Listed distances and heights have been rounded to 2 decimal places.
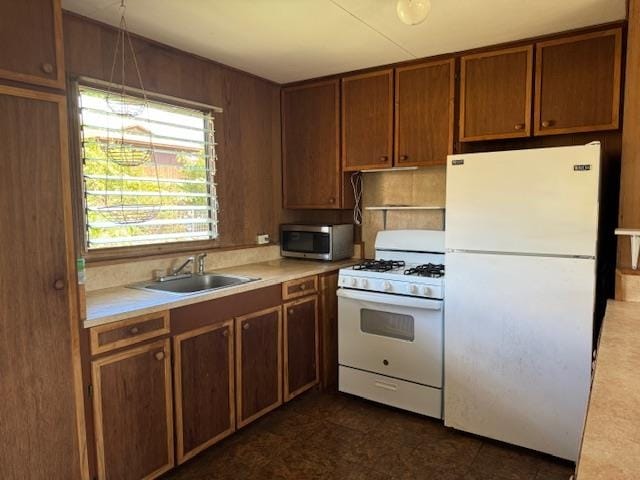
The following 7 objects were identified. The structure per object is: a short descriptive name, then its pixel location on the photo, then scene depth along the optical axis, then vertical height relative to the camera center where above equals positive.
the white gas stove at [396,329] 2.67 -0.79
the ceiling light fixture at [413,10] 1.84 +0.81
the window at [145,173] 2.33 +0.19
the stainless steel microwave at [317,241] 3.33 -0.28
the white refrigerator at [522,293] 2.19 -0.47
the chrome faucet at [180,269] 2.72 -0.38
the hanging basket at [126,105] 2.39 +0.56
